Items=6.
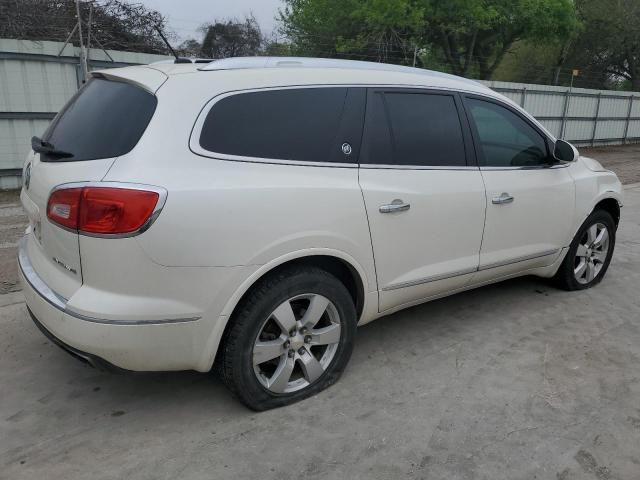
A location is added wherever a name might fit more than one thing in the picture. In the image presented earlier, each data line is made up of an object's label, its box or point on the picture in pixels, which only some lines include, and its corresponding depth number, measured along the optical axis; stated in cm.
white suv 236
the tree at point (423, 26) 1978
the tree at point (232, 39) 1452
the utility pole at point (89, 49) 810
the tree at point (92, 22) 909
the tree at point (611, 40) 2581
